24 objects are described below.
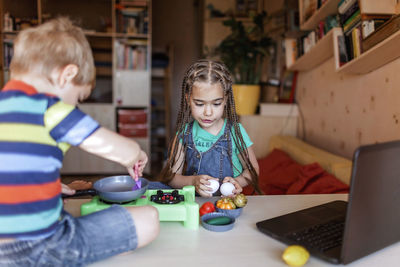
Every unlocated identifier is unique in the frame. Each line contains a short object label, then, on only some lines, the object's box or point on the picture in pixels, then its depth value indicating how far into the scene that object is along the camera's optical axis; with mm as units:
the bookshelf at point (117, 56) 3869
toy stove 899
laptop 683
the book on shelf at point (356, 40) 1794
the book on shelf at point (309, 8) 2447
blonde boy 653
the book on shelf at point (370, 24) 1630
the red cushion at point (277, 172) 2291
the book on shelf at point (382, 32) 1434
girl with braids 1392
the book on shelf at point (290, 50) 3025
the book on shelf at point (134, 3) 3930
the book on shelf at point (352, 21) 1780
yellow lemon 724
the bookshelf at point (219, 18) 4484
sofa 1879
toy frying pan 884
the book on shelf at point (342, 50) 1994
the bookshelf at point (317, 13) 2158
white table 749
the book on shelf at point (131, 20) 3977
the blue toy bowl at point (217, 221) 903
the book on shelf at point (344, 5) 1847
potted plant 3223
